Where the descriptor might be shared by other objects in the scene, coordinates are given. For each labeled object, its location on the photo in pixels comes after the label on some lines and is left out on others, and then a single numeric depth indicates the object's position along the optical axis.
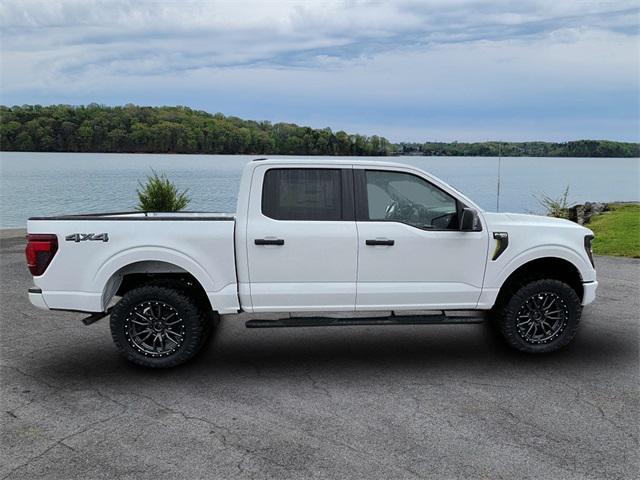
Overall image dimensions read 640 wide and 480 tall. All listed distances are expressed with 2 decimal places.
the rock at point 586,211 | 20.08
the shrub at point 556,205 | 18.25
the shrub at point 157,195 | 16.06
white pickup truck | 5.42
